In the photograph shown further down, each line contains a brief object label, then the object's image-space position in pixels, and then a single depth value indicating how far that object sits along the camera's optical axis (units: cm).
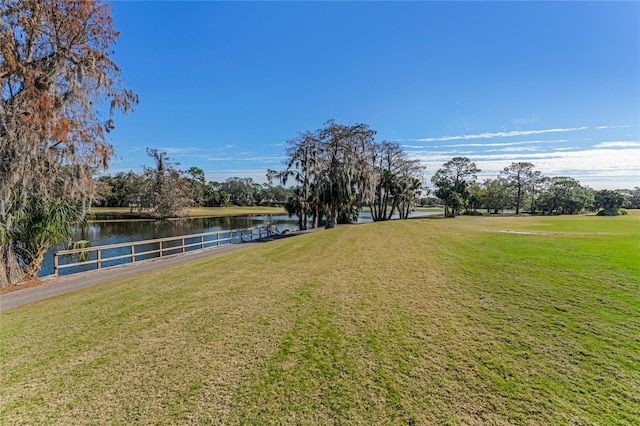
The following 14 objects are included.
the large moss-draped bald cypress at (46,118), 752
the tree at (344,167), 2325
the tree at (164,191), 4591
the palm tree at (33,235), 859
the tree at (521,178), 5131
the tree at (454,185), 4244
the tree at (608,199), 5141
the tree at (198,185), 7181
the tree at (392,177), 3222
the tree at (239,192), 9756
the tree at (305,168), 2531
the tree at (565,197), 4997
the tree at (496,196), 5765
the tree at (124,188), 5181
